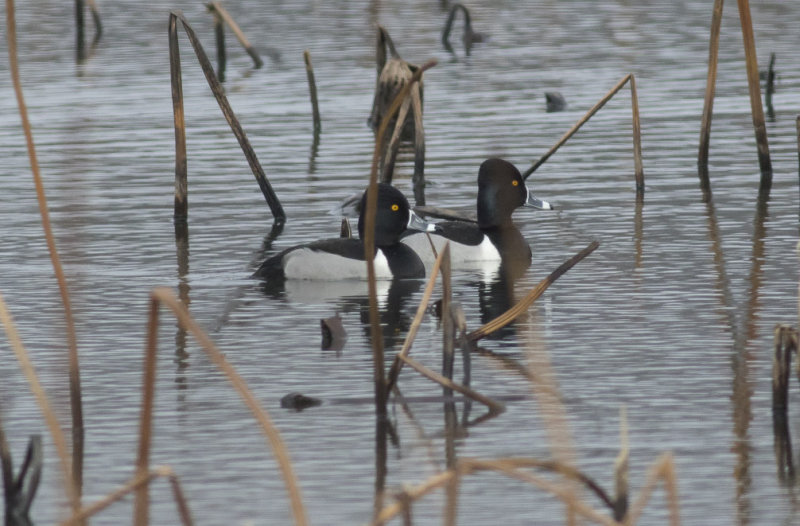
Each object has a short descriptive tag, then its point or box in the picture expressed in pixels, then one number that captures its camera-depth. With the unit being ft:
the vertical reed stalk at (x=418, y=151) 110.22
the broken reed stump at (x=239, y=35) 157.34
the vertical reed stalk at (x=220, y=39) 191.62
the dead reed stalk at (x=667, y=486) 32.42
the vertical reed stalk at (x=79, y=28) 211.57
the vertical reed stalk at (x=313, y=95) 139.74
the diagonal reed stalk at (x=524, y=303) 57.62
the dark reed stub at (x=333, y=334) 66.33
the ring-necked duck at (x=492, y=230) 89.35
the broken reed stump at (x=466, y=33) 198.93
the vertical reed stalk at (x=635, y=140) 102.37
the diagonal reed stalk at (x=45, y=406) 34.48
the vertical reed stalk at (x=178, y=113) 91.53
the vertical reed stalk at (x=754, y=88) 98.02
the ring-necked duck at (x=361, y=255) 83.15
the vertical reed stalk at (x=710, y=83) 103.96
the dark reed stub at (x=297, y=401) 55.67
